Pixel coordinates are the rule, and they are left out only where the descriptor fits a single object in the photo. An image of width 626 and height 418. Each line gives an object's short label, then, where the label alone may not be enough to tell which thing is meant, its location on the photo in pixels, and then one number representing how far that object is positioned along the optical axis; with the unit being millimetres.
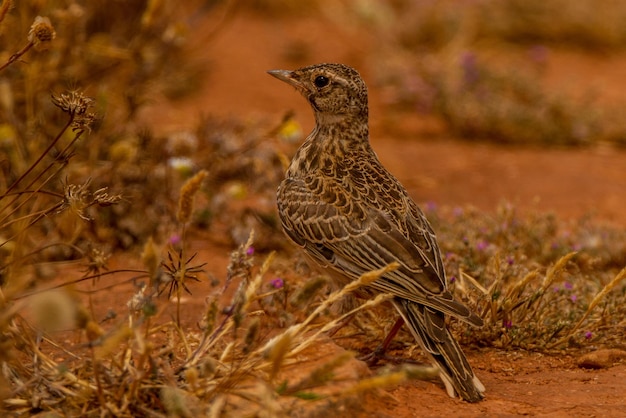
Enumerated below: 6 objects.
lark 8852
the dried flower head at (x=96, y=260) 7844
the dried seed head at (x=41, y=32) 8250
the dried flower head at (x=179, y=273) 7566
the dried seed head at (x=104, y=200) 8047
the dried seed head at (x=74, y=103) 8133
